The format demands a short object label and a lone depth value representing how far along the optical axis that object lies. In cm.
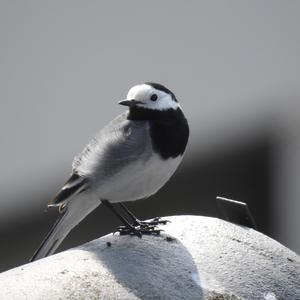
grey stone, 651
